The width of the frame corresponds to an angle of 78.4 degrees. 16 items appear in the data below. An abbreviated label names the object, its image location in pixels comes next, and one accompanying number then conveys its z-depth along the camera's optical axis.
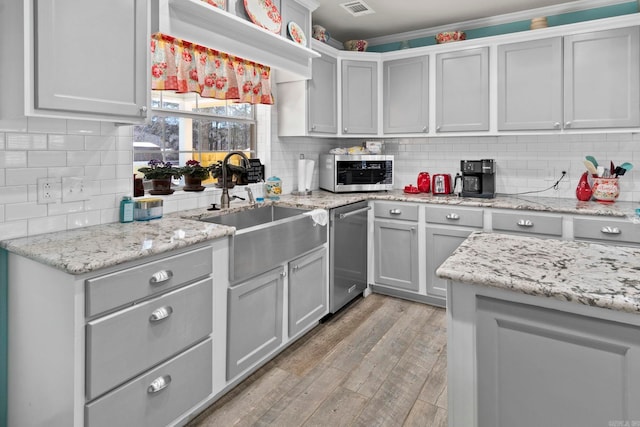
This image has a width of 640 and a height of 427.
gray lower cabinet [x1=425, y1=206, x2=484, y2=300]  3.24
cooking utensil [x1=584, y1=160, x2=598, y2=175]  3.18
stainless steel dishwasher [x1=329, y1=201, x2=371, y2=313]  3.10
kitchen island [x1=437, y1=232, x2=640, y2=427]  1.06
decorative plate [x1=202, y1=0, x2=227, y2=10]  2.31
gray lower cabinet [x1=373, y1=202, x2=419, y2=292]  3.49
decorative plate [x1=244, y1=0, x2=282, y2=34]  2.59
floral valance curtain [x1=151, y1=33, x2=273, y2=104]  2.40
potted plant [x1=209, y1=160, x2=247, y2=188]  2.80
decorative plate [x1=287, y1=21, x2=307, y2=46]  2.98
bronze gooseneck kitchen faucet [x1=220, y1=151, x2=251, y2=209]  2.69
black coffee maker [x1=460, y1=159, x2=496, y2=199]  3.39
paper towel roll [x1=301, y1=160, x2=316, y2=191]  3.64
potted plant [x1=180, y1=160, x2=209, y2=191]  2.71
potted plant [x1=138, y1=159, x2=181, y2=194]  2.50
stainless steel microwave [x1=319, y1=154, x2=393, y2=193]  3.69
